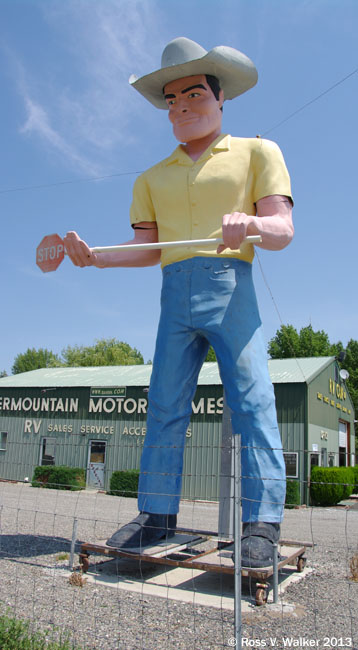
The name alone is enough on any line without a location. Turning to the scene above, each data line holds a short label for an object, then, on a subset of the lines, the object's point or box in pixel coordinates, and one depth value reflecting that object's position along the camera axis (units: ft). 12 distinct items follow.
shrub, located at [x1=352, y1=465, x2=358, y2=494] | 64.32
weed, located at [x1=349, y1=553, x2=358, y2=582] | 14.40
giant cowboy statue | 12.84
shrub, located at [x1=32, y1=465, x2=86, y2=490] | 49.62
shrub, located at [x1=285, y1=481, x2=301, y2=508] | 42.91
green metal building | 45.21
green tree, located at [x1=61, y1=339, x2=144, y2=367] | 132.77
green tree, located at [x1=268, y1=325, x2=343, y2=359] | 112.78
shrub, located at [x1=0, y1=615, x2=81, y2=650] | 7.80
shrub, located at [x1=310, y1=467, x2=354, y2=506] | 45.91
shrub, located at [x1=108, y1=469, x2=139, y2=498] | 46.36
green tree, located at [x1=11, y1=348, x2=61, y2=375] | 153.39
